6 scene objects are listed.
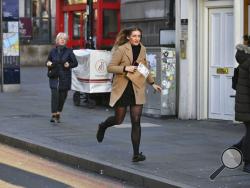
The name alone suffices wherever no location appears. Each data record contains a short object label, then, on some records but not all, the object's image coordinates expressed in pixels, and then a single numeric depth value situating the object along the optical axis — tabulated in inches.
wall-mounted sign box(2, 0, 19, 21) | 762.2
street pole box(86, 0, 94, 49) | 645.3
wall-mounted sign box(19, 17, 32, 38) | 1291.8
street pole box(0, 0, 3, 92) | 759.1
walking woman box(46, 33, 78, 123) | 497.4
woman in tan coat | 336.8
